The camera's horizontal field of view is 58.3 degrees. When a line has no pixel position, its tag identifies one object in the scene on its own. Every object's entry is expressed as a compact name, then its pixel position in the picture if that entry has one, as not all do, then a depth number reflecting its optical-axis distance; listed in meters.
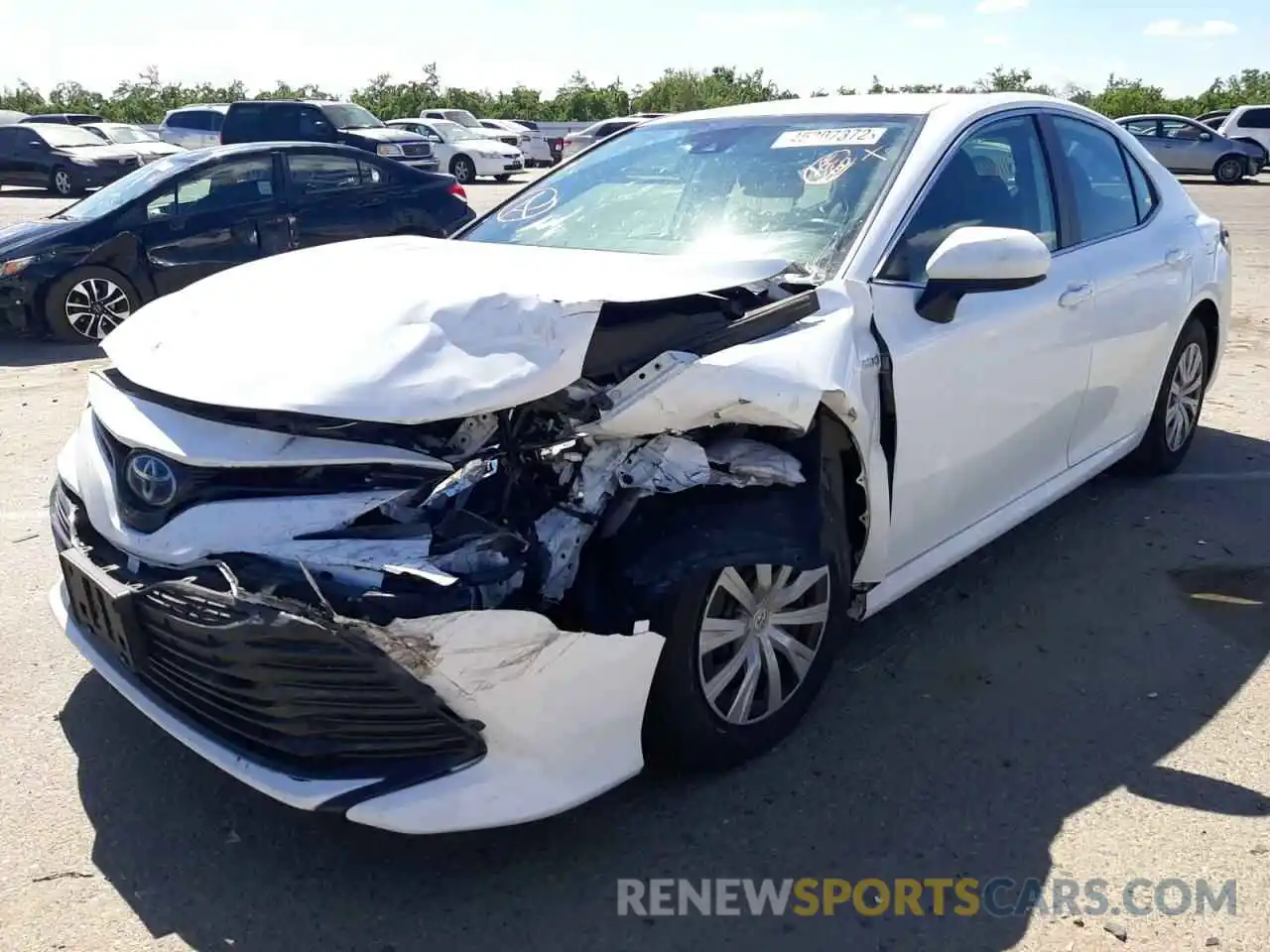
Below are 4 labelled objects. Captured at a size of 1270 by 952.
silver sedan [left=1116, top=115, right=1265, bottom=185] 26.73
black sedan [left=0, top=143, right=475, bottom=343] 8.64
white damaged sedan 2.43
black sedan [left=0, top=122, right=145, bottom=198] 22.38
